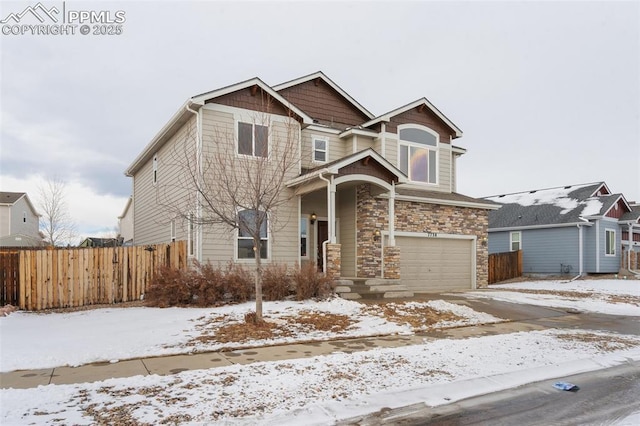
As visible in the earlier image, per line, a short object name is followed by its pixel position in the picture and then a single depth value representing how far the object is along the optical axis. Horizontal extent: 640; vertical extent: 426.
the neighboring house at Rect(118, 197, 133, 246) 42.32
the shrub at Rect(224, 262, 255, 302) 11.41
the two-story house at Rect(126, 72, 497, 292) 13.83
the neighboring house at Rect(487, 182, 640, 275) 25.36
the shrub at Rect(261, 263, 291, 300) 11.76
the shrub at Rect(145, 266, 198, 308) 11.12
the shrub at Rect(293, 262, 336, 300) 11.77
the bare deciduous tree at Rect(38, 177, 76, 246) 25.22
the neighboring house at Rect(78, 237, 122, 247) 31.81
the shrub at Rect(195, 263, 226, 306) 11.03
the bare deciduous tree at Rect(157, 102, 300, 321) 9.45
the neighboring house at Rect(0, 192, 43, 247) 36.88
